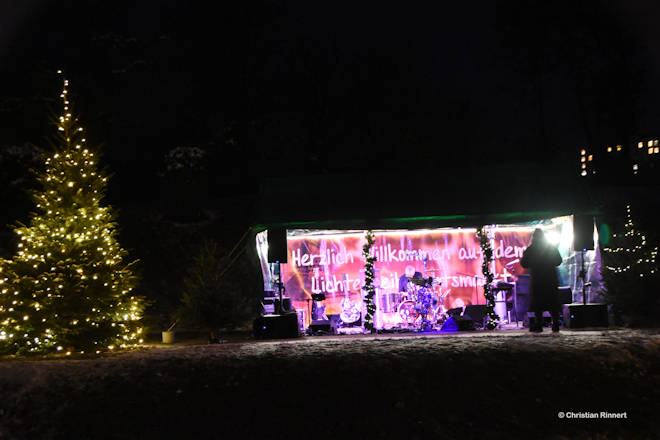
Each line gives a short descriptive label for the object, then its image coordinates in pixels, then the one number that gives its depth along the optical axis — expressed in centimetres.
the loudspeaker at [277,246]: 1326
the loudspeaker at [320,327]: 1348
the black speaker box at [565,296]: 1302
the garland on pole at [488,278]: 1335
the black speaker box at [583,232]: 1295
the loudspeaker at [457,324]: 1300
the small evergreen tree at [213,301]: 1341
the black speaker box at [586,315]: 1223
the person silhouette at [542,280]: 1102
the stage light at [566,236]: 1388
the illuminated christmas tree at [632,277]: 1246
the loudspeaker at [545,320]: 1324
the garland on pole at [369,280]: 1361
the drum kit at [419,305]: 1322
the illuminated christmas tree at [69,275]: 1103
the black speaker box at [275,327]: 1266
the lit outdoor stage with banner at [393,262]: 1473
